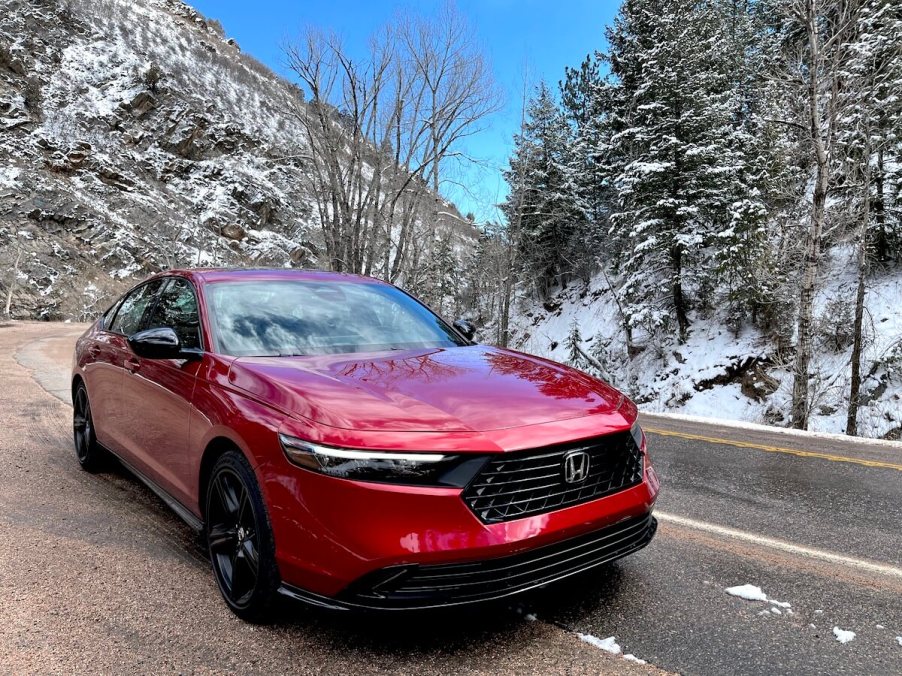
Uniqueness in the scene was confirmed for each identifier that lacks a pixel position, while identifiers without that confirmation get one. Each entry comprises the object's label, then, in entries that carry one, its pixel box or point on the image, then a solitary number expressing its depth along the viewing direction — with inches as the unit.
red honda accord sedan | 81.4
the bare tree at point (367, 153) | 861.2
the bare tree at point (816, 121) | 561.9
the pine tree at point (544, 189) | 1170.0
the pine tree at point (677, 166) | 824.9
